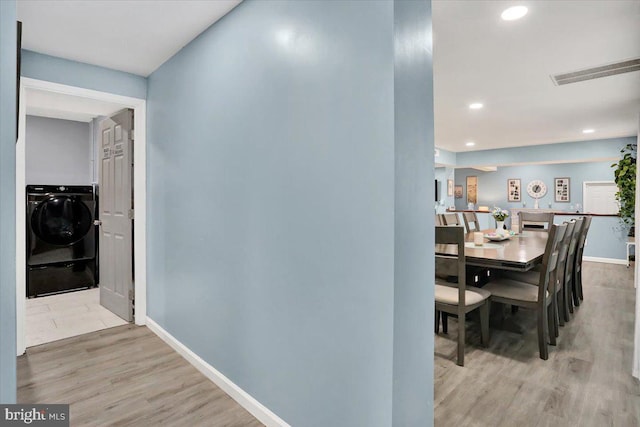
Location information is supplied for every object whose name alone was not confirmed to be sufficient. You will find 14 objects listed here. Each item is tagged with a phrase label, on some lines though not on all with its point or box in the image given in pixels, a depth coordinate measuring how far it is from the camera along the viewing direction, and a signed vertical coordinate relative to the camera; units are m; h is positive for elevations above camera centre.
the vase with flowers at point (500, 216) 4.12 -0.08
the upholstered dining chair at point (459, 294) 2.46 -0.67
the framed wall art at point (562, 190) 9.66 +0.56
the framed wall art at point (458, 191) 12.19 +0.65
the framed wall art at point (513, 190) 10.71 +0.61
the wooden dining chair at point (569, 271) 3.41 -0.64
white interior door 3.46 -0.05
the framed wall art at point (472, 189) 11.72 +0.71
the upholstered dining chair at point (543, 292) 2.63 -0.69
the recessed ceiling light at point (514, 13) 2.18 +1.29
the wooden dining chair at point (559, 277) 2.93 -0.68
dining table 2.66 -0.38
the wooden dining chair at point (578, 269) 3.94 -0.71
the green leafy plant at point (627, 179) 5.98 +0.53
